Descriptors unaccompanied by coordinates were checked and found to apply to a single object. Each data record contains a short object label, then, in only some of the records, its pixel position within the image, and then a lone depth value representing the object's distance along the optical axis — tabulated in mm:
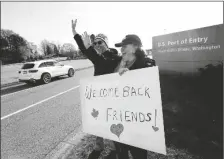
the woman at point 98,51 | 2182
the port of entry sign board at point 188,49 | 2455
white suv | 11062
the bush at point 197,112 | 2566
